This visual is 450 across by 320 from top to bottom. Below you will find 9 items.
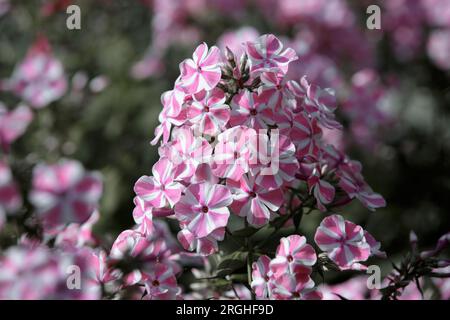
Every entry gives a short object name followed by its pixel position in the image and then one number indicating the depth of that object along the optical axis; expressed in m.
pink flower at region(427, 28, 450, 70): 1.04
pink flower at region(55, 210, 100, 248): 0.52
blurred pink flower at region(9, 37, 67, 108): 0.81
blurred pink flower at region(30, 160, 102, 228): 0.51
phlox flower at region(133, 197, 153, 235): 0.47
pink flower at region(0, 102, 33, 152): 0.66
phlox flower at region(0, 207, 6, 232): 0.51
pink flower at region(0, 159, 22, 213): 0.51
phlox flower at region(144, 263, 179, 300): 0.48
